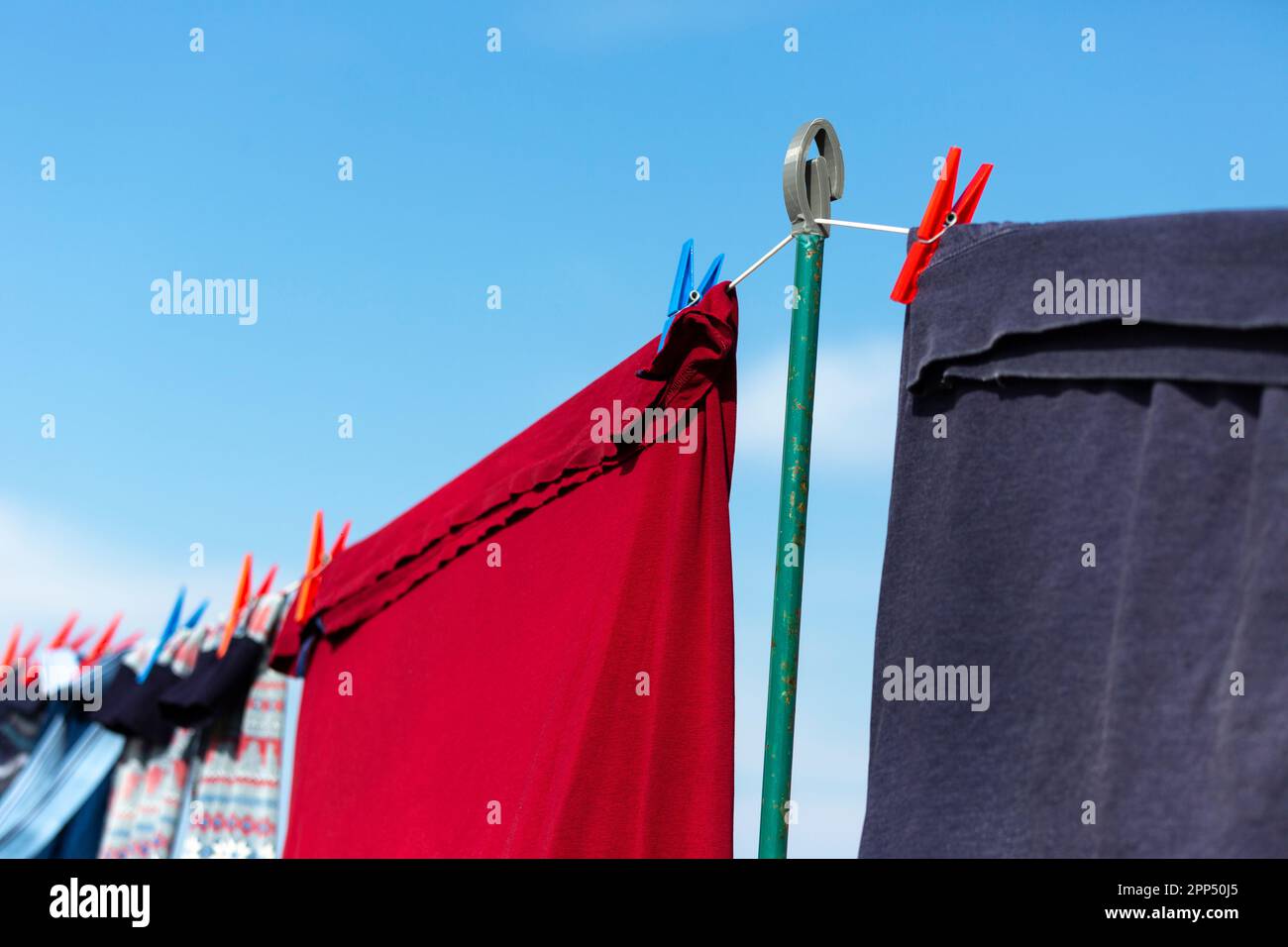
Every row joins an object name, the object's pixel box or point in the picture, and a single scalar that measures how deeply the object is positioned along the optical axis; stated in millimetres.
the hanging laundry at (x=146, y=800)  2771
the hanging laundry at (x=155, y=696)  2717
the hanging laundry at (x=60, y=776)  2889
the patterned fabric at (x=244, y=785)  2641
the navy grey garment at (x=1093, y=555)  1031
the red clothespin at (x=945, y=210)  1309
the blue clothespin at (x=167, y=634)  2738
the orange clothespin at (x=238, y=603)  2637
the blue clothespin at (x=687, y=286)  1588
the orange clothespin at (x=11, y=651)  3059
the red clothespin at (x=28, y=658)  3031
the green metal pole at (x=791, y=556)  1379
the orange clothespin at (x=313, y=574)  2416
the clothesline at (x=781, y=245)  1395
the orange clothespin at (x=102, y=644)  2982
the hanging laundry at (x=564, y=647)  1462
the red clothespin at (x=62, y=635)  3047
